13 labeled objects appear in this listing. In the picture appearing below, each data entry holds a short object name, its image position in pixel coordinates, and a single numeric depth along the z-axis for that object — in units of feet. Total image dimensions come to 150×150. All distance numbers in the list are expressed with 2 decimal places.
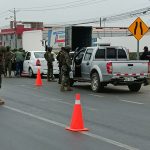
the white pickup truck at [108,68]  60.29
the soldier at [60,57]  65.63
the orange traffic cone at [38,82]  74.23
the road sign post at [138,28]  75.36
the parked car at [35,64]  91.63
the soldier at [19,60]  96.43
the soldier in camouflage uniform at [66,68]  64.49
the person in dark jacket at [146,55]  77.39
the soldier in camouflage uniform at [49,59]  83.05
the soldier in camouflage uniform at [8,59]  93.51
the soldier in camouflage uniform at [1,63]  49.70
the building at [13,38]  170.81
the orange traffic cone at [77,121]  32.42
